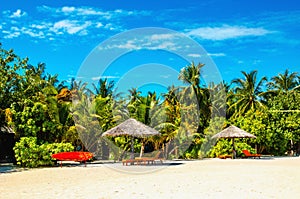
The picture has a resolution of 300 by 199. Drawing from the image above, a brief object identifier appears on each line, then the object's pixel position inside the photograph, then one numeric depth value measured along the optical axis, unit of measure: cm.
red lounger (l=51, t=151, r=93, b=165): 1606
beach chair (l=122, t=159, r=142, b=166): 1703
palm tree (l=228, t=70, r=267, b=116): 2891
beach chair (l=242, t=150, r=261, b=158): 2223
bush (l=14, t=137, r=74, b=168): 1620
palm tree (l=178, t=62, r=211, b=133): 2503
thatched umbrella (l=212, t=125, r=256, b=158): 2159
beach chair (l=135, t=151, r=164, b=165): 1731
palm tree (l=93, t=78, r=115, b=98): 2588
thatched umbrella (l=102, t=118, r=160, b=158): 1716
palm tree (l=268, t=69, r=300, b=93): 3203
